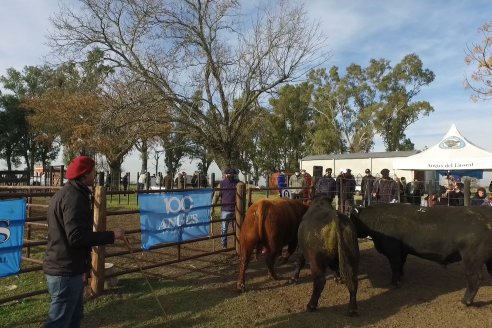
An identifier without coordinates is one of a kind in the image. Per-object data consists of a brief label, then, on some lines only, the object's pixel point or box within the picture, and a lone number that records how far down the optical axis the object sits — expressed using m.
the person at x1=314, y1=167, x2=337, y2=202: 11.79
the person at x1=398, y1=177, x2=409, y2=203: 12.26
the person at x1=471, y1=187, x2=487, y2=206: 9.52
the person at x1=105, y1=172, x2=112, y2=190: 25.66
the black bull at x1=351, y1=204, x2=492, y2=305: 5.23
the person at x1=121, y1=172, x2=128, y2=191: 27.63
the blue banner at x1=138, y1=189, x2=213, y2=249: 6.05
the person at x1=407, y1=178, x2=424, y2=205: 12.92
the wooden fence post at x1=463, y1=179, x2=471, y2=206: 8.98
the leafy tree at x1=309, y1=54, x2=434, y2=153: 43.38
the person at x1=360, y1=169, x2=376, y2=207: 11.62
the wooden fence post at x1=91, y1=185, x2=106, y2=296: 5.43
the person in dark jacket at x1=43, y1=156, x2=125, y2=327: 3.26
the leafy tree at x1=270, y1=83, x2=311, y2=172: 44.97
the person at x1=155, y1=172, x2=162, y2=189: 25.23
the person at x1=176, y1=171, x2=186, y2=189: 20.60
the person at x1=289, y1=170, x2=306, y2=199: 14.91
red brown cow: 5.98
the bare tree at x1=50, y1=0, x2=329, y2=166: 14.70
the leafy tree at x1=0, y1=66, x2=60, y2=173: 43.41
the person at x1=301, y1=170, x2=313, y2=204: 10.36
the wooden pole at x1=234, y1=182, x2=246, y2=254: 7.79
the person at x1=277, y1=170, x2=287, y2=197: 18.56
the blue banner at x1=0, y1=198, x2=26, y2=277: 4.56
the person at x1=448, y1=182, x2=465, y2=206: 10.38
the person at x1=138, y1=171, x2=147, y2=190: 26.47
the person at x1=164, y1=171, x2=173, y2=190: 21.16
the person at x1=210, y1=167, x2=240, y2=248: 7.91
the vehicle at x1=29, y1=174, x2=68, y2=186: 24.98
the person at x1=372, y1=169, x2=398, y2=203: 11.10
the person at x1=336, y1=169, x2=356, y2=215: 11.46
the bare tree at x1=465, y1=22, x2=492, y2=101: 18.14
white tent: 11.64
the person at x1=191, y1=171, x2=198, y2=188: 25.48
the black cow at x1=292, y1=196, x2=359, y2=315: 4.92
